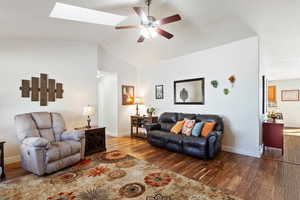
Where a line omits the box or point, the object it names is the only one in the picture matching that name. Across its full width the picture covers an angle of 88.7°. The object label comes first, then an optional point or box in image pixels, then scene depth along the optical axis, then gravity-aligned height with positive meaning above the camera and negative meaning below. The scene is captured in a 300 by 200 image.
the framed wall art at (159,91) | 5.55 +0.37
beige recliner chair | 2.64 -0.81
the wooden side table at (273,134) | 3.70 -0.80
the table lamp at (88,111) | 3.90 -0.25
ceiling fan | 2.52 +1.37
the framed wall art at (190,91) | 4.48 +0.32
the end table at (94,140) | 3.80 -0.99
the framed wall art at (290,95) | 7.36 +0.34
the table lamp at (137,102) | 5.89 -0.02
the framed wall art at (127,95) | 5.85 +0.25
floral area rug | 2.10 -1.30
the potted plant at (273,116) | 3.92 -0.37
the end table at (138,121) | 5.32 -0.70
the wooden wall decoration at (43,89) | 3.47 +0.28
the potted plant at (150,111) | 5.57 -0.35
